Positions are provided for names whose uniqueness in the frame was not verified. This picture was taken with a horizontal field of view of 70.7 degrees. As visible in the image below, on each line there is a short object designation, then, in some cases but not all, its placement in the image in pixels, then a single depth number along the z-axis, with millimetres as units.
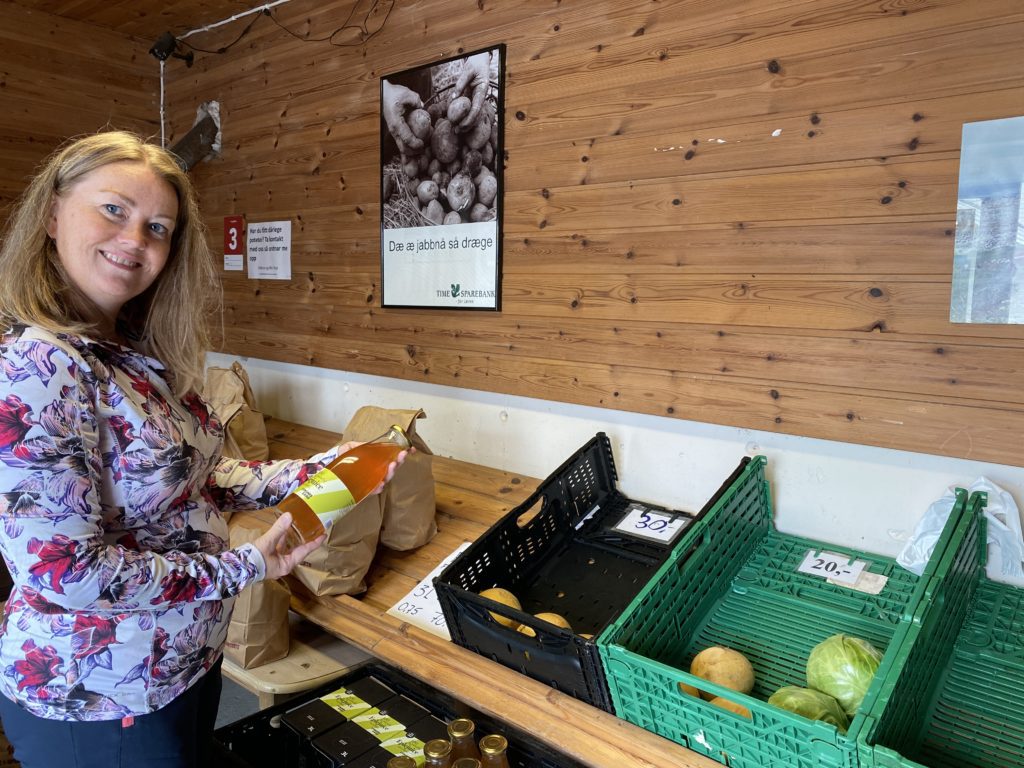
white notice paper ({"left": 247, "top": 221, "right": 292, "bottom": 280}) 3016
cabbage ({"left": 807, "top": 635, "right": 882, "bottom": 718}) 1181
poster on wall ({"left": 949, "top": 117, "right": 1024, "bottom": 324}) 1396
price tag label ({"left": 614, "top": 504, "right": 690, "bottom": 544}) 1826
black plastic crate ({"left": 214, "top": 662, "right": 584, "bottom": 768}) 1459
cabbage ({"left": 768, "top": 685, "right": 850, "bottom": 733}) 1124
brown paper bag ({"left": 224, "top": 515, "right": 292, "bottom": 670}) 1674
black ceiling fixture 3332
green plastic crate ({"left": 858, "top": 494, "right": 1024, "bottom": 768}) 1046
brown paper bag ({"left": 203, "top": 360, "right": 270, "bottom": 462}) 2465
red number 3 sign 3250
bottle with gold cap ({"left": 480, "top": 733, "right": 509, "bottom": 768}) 1223
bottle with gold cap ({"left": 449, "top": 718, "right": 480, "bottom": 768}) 1275
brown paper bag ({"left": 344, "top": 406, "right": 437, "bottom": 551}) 1849
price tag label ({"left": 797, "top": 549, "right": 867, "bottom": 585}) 1566
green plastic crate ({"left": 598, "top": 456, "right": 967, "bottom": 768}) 1038
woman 948
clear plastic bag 1450
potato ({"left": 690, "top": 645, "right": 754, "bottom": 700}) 1232
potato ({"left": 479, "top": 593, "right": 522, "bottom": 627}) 1448
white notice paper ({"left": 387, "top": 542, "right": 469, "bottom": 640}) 1580
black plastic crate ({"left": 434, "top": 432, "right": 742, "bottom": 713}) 1277
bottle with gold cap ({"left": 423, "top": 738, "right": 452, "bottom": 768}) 1209
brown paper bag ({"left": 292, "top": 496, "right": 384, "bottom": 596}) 1671
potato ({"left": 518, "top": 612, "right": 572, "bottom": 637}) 1357
